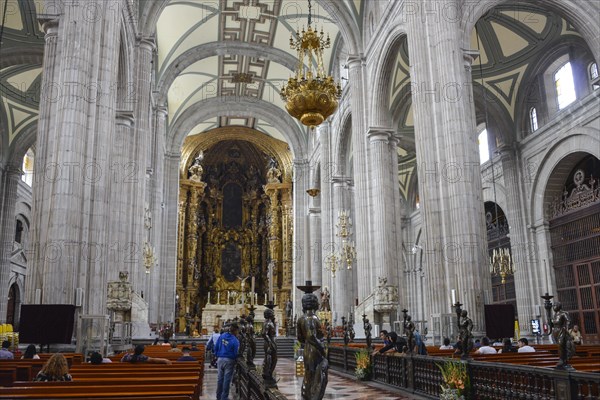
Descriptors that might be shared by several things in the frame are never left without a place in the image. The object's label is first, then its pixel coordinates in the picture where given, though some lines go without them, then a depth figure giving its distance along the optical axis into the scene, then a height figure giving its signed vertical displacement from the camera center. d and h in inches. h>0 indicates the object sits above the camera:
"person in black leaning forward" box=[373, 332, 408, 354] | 371.9 -20.5
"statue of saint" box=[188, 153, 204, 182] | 1301.7 +353.0
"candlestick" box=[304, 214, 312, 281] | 1108.0 +136.3
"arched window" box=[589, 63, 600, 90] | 644.8 +285.5
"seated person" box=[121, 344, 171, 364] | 257.3 -19.1
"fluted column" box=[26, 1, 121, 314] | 383.9 +112.5
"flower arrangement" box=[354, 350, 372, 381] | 399.9 -38.2
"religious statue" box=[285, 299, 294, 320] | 1051.2 +9.4
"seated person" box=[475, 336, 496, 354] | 319.9 -22.5
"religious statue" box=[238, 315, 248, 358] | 281.0 -11.2
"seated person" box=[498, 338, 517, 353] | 343.9 -23.0
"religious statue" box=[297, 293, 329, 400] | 136.3 -10.1
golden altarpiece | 1283.2 +243.5
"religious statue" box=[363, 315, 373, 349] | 406.9 -13.5
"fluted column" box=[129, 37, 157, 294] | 660.7 +226.9
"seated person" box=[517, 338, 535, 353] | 329.1 -22.5
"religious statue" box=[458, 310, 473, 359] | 269.7 -11.8
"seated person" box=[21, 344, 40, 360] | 298.2 -17.8
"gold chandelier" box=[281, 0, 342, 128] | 498.0 +203.2
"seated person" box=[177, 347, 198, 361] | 289.7 -21.5
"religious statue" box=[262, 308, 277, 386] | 181.9 -12.2
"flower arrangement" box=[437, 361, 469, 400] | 259.4 -33.2
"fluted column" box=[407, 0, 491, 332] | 442.0 +118.1
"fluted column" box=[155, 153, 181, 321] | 1038.4 +145.3
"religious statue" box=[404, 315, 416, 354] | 330.3 -13.7
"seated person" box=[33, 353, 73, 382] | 183.6 -17.2
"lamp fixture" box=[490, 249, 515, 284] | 701.8 +65.9
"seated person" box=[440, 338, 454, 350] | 391.9 -23.6
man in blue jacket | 273.9 -21.2
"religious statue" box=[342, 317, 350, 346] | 481.0 -21.1
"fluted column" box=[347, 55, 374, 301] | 685.3 +196.8
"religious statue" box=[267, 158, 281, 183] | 1322.6 +344.5
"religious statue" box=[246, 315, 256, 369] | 227.9 -11.3
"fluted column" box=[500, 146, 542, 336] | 725.9 +92.4
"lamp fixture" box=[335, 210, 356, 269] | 763.4 +111.8
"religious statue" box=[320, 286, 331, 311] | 839.0 +21.8
